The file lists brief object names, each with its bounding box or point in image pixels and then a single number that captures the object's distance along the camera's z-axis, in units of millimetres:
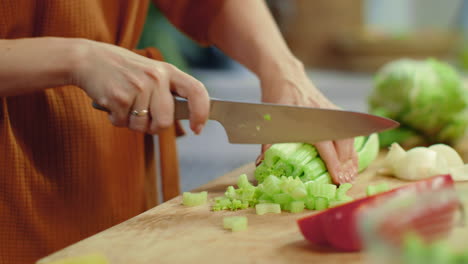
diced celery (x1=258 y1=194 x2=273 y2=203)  1141
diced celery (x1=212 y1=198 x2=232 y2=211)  1139
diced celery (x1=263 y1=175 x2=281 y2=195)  1130
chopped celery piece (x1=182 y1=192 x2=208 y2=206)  1173
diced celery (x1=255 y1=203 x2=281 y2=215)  1101
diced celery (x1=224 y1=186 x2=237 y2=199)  1177
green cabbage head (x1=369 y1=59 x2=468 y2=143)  1778
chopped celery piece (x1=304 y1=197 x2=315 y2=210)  1117
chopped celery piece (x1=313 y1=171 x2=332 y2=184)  1258
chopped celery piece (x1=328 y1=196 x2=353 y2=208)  1084
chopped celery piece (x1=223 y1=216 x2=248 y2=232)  999
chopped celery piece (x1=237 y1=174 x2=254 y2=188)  1174
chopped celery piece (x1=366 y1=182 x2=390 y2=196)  1103
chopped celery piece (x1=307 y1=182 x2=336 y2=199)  1109
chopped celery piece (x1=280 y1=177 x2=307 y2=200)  1106
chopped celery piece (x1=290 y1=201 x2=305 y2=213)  1103
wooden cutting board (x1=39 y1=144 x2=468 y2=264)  884
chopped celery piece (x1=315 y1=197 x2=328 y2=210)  1106
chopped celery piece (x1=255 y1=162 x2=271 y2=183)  1266
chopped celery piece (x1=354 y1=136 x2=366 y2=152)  1426
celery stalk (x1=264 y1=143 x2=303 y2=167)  1266
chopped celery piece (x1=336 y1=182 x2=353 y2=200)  1113
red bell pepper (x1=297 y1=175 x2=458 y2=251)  840
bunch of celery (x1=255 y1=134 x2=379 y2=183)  1262
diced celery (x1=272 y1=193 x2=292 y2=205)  1115
